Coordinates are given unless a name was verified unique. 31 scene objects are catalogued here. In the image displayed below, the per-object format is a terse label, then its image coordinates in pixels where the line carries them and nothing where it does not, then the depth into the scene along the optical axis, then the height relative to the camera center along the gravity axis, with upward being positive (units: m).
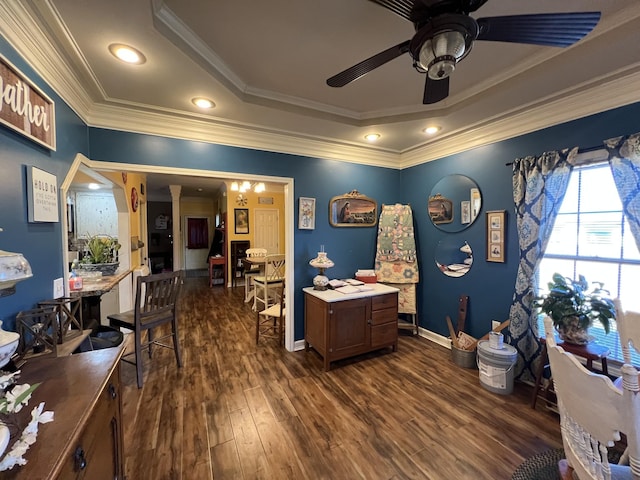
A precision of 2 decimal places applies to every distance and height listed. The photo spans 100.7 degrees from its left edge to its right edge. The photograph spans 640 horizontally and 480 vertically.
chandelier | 4.95 +0.92
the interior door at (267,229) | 6.95 +0.06
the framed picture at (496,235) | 2.63 -0.02
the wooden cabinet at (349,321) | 2.72 -0.98
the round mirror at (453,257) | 3.01 -0.30
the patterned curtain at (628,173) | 1.81 +0.42
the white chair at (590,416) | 0.81 -0.61
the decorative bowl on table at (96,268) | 2.82 -0.41
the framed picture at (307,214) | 3.15 +0.21
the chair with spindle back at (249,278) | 5.16 -0.94
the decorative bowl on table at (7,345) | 0.92 -0.41
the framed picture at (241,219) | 6.68 +0.30
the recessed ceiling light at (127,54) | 1.56 +1.08
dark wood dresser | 0.70 -0.58
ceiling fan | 1.04 +0.84
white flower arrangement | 0.61 -0.49
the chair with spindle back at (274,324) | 3.18 -1.25
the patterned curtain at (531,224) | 2.23 +0.08
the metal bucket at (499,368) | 2.31 -1.19
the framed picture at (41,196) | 1.38 +0.19
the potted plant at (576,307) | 1.87 -0.53
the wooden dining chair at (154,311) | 2.45 -0.80
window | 1.97 -0.07
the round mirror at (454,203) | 2.92 +0.34
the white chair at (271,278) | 4.21 -0.77
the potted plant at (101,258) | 2.84 -0.31
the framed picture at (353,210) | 3.38 +0.28
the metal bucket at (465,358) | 2.76 -1.32
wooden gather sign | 1.16 +0.61
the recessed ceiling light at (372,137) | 3.01 +1.11
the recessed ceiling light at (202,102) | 2.18 +1.09
